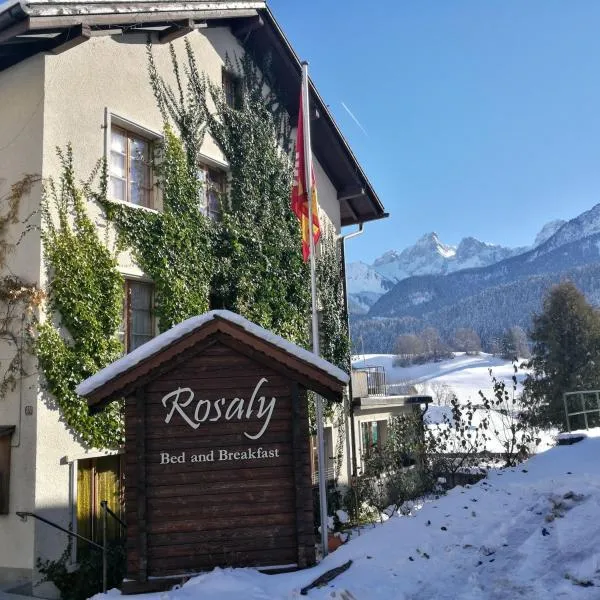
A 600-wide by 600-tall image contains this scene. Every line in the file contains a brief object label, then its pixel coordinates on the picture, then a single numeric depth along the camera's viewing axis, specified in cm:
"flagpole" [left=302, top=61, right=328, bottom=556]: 878
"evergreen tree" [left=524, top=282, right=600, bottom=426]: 3459
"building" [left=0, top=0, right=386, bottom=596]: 954
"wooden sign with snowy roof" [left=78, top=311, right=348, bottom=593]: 727
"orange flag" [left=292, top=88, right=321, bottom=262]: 1089
